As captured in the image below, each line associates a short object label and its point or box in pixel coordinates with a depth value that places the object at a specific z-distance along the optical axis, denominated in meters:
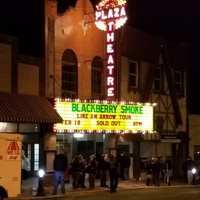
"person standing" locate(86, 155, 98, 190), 26.78
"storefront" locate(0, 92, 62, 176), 25.15
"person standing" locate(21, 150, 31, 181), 27.88
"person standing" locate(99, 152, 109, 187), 27.88
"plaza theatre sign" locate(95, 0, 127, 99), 30.45
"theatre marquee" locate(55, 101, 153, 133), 28.61
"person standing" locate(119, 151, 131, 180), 32.06
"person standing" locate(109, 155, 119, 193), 26.12
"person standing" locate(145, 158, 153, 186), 30.34
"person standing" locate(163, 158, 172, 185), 31.53
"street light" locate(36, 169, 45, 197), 23.48
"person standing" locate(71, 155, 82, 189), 26.22
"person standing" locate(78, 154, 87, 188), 26.56
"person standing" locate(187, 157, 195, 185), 32.81
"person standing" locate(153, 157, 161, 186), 30.33
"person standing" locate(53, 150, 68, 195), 24.57
